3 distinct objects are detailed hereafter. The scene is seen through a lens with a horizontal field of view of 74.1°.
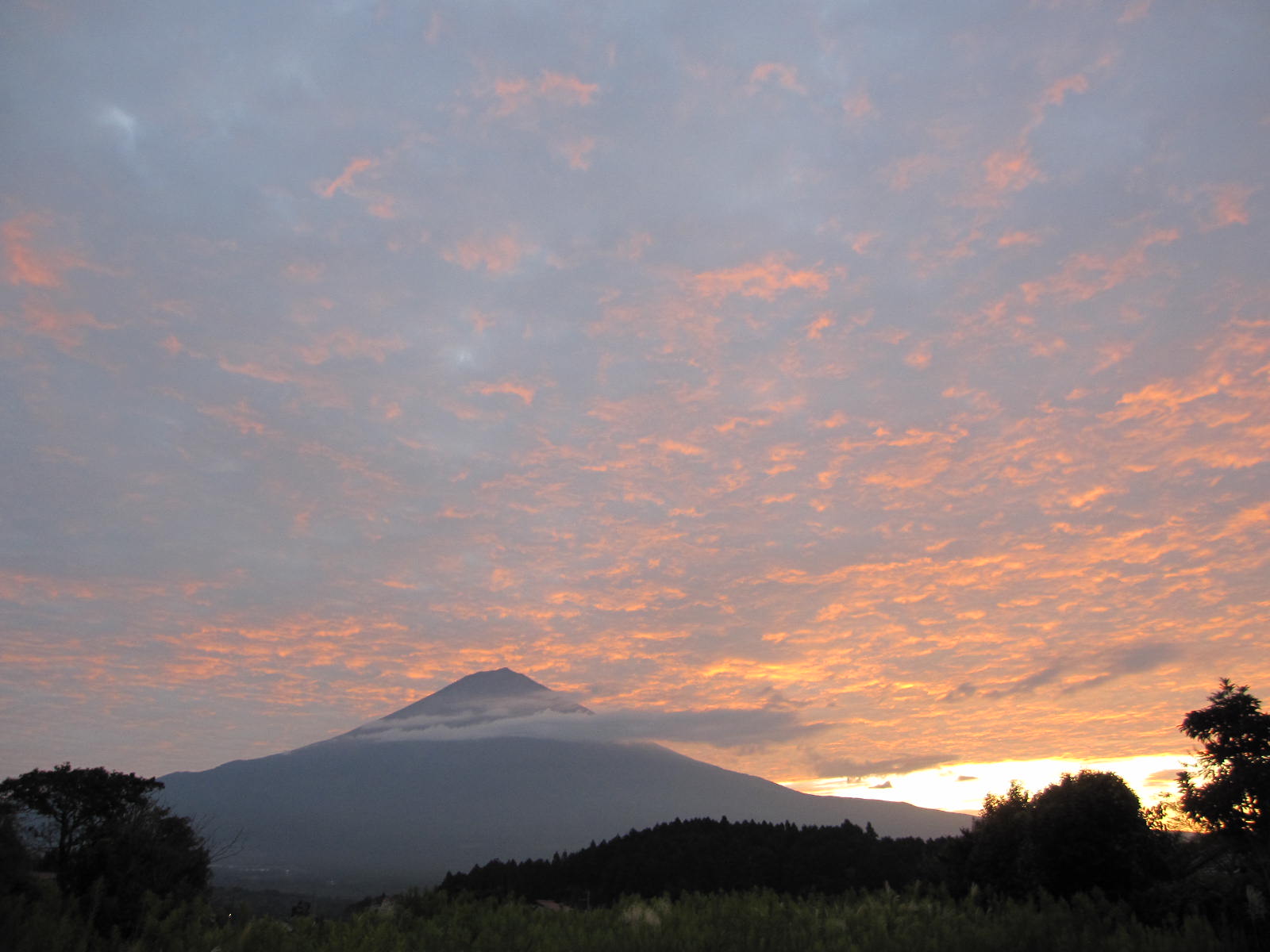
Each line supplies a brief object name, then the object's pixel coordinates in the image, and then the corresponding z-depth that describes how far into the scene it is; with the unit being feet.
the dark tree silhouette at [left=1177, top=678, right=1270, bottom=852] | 98.48
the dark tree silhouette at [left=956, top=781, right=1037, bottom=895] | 96.07
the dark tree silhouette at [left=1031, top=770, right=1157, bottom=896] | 78.59
